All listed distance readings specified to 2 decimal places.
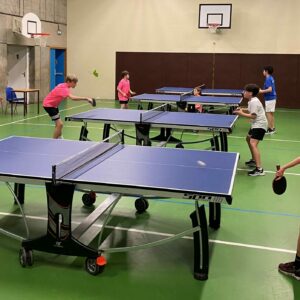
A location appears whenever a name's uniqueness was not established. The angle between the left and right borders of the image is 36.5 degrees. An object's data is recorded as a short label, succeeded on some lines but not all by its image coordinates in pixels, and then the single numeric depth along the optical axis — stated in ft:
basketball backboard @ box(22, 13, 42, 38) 52.03
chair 44.45
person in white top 22.71
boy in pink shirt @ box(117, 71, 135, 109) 42.65
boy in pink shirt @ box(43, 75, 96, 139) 27.76
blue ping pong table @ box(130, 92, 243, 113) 35.24
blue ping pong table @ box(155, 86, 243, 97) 45.51
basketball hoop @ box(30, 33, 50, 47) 56.29
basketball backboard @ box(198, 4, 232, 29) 57.82
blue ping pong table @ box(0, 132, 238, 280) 11.50
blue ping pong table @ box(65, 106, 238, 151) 21.80
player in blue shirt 34.86
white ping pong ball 13.74
